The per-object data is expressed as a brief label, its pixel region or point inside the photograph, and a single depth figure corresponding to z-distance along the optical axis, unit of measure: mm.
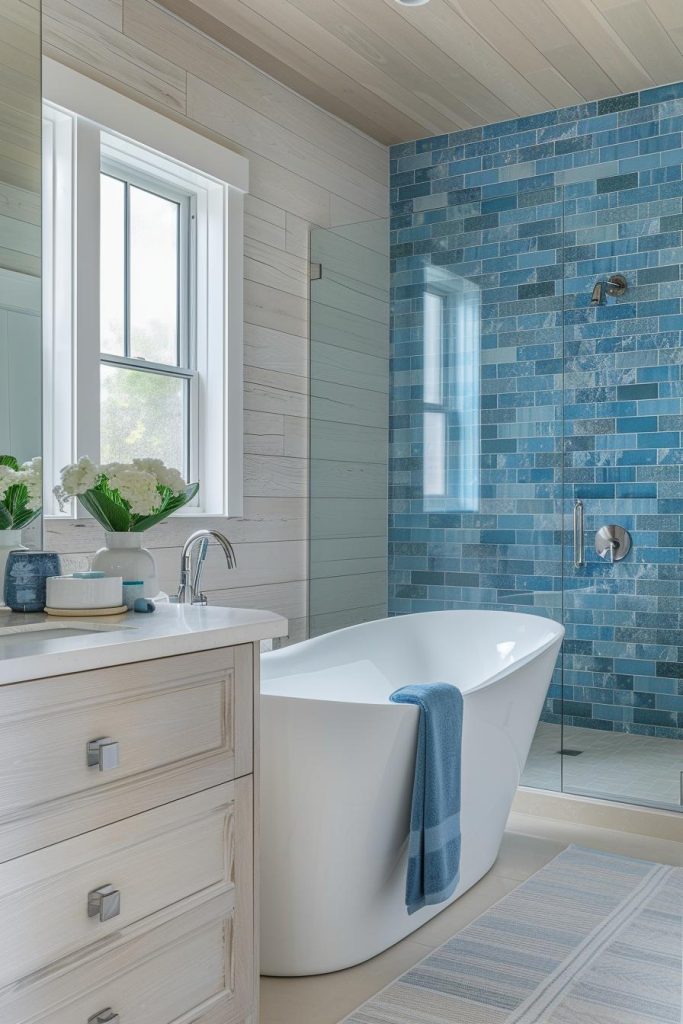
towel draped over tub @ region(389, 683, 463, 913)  2299
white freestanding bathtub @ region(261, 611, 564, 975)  2193
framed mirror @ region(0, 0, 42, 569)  2117
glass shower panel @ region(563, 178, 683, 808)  3328
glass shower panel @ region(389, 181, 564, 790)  3479
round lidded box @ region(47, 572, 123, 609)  1798
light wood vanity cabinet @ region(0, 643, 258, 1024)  1332
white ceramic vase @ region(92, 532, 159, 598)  1984
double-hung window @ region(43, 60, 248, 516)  2793
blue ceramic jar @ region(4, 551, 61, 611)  1860
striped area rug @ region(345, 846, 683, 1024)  2119
